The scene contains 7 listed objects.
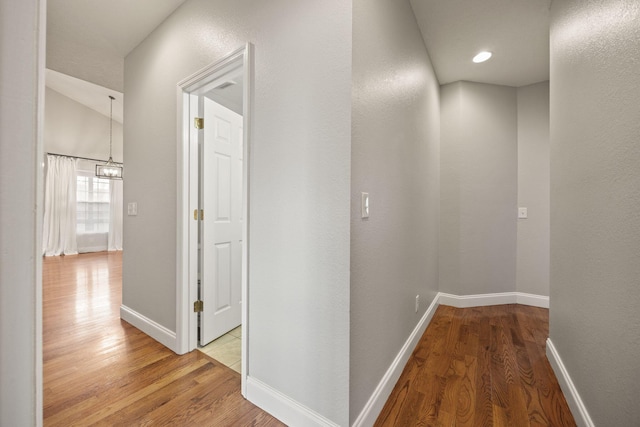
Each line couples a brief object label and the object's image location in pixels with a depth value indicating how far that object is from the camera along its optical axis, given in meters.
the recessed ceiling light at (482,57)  2.55
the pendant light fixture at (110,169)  6.34
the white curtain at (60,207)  6.30
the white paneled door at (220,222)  2.16
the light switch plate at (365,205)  1.29
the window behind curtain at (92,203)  6.90
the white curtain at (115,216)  7.44
